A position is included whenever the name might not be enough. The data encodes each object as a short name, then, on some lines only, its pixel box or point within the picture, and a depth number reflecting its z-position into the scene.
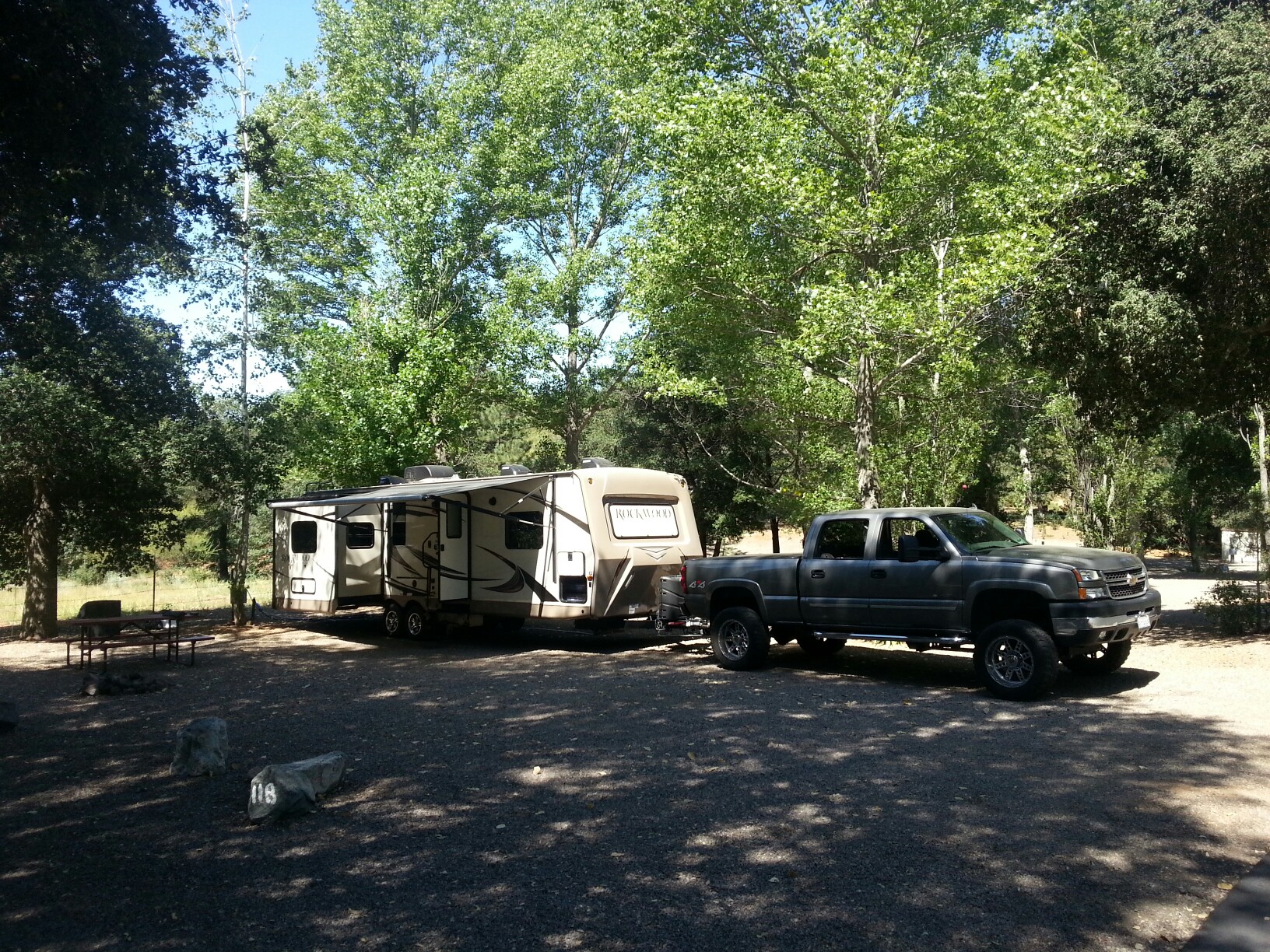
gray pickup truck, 9.01
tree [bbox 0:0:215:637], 7.78
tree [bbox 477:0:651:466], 26.95
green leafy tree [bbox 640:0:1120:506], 13.98
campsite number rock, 5.87
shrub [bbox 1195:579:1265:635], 12.58
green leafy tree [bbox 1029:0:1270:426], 11.67
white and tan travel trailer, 13.93
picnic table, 12.70
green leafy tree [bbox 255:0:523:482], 19.98
